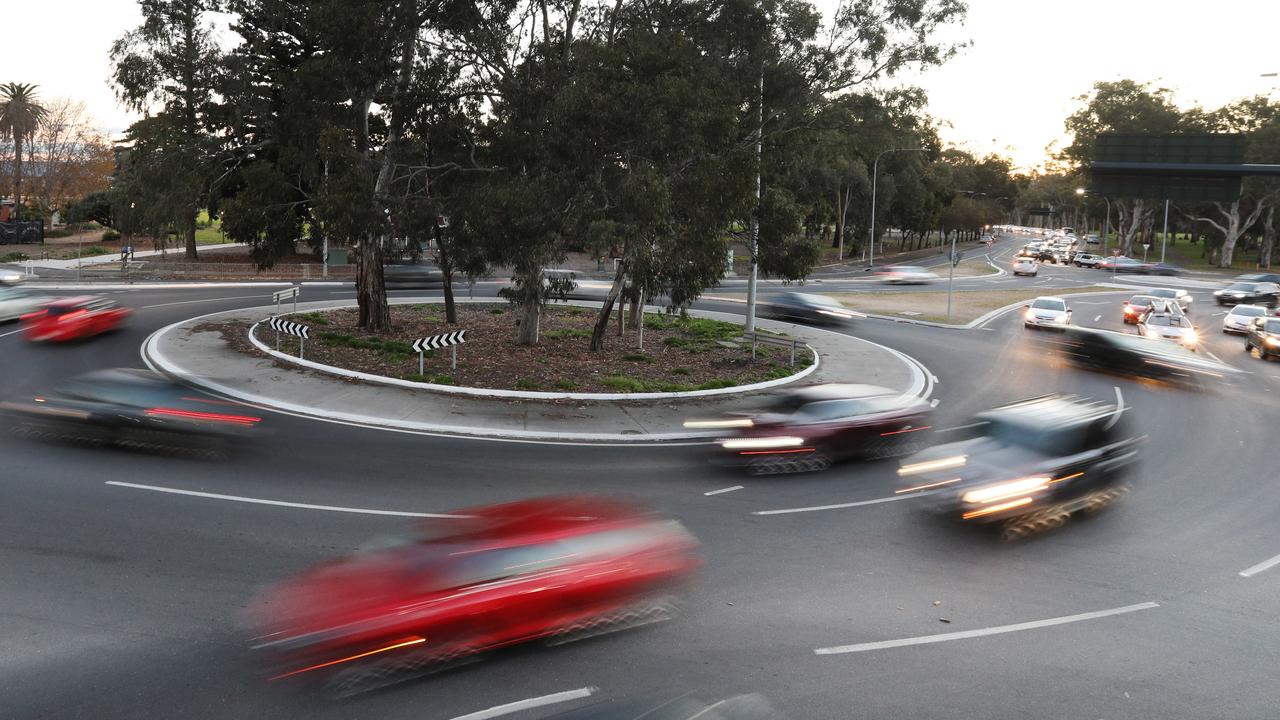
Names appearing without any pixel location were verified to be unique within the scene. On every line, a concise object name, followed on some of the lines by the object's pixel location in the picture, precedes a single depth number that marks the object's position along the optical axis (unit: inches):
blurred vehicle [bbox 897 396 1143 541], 441.4
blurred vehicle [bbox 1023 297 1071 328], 1380.4
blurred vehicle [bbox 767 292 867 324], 1454.2
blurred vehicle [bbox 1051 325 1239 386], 974.4
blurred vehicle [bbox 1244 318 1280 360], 1123.9
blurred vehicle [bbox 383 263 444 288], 1835.6
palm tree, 2662.4
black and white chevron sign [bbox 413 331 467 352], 807.7
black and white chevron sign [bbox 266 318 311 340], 887.1
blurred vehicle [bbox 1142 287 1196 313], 1795.0
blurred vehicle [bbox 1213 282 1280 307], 1930.4
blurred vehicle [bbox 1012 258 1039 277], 2711.9
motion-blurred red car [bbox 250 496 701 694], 273.0
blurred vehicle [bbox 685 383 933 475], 534.3
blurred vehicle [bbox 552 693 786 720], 194.5
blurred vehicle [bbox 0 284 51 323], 1021.8
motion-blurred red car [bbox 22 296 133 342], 917.8
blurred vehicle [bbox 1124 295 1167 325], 1481.5
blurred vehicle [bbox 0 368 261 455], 518.0
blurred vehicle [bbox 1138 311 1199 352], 1230.3
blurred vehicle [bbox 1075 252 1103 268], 3201.3
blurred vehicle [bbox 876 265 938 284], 2343.8
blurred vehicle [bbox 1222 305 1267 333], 1403.8
